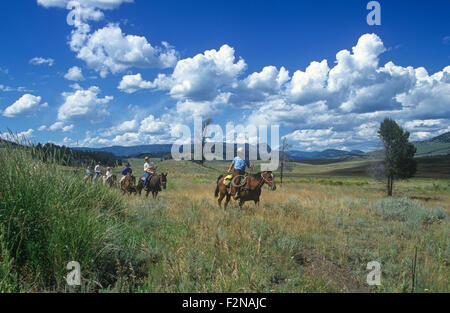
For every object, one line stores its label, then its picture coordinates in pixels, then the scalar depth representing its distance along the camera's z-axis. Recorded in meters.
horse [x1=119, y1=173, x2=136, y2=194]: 16.80
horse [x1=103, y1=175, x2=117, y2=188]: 14.07
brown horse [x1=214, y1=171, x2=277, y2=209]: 11.67
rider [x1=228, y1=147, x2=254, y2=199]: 11.53
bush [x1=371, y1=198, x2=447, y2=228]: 11.18
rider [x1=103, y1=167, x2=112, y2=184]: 17.53
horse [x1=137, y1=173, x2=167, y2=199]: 16.48
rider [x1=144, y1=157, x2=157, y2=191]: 16.81
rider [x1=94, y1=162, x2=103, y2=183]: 14.46
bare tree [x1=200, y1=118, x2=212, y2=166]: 87.75
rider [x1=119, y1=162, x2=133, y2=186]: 17.55
